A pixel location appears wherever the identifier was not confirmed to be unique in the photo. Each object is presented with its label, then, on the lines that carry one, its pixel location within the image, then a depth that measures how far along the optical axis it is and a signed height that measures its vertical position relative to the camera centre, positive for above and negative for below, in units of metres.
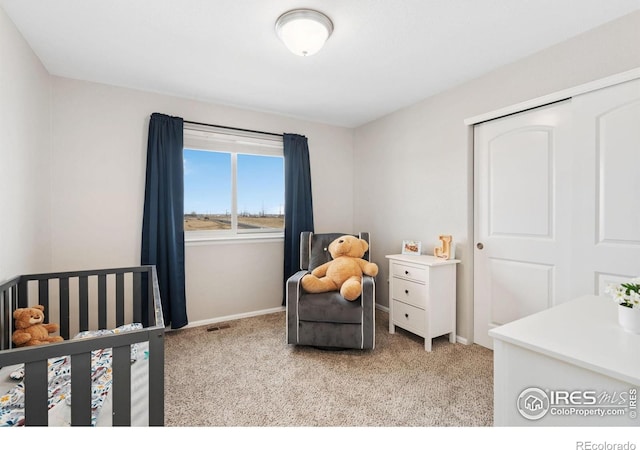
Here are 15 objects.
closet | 1.80 +0.15
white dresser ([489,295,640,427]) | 0.77 -0.42
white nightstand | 2.56 -0.64
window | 3.16 +0.47
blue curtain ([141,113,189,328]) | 2.77 +0.11
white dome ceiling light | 1.72 +1.16
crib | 0.87 -0.48
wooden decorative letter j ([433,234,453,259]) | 2.71 -0.22
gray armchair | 2.46 -0.77
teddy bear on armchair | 2.49 -0.42
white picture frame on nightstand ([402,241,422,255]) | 3.00 -0.23
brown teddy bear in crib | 1.62 -0.57
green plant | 0.97 -0.23
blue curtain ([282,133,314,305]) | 3.48 +0.34
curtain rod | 3.04 +1.04
